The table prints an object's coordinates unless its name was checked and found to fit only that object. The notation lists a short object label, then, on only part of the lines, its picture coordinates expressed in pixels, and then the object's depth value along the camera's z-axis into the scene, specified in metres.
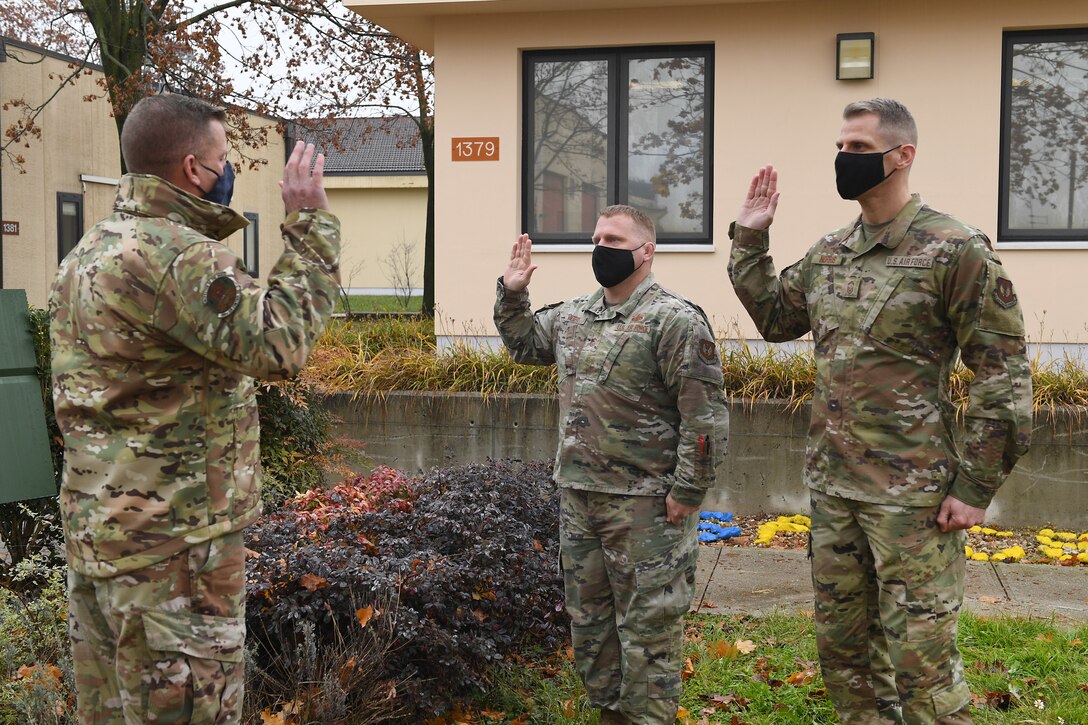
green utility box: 5.06
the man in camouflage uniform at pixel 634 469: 4.03
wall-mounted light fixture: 9.04
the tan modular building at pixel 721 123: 9.02
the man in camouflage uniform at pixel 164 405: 2.74
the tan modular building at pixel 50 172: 17.53
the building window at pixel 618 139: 9.68
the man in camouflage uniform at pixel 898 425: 3.43
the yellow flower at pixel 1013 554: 7.10
